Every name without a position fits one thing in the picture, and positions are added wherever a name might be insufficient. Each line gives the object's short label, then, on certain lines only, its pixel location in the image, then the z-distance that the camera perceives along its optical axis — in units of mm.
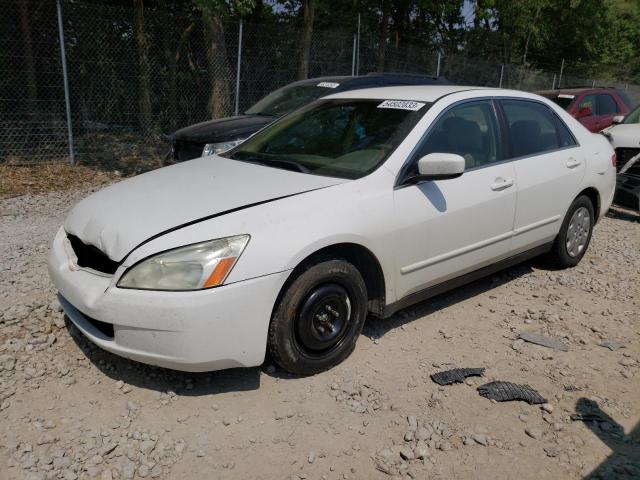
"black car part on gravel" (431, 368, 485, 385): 3303
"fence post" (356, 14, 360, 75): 12883
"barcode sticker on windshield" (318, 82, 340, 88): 7877
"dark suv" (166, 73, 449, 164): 7012
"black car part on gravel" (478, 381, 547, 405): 3137
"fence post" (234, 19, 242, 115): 10293
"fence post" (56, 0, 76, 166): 8531
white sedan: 2789
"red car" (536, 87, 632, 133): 11039
